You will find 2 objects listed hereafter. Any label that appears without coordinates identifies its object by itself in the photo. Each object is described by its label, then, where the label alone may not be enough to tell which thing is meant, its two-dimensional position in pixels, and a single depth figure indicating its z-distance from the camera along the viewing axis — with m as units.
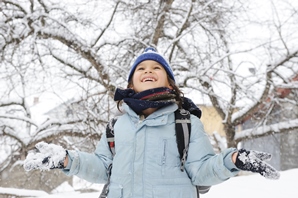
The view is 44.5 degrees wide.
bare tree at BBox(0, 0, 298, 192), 7.46
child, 1.74
